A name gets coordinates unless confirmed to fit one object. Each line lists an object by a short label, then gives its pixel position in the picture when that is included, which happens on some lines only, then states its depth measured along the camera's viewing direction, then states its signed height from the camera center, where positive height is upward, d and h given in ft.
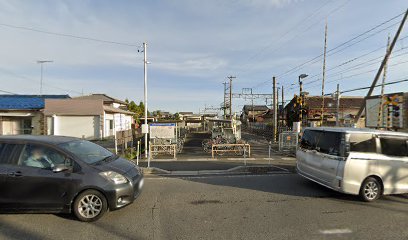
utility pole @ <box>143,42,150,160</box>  48.82 +11.44
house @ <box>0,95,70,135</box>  74.33 +1.46
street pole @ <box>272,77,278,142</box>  74.90 +3.35
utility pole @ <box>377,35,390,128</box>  37.09 +0.92
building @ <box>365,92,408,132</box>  34.13 +1.60
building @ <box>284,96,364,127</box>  68.50 +5.40
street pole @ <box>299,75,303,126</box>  62.28 +6.48
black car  13.83 -3.70
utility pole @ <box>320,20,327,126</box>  70.45 +19.00
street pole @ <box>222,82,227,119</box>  151.55 +10.23
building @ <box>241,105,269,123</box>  227.16 +10.51
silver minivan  17.85 -3.18
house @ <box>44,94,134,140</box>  73.87 +1.14
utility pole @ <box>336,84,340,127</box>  51.74 +6.07
